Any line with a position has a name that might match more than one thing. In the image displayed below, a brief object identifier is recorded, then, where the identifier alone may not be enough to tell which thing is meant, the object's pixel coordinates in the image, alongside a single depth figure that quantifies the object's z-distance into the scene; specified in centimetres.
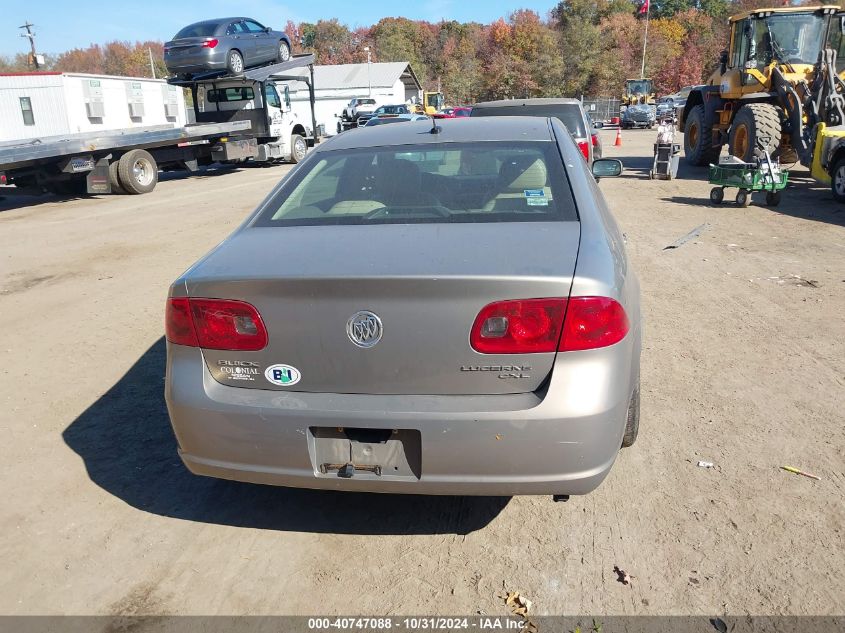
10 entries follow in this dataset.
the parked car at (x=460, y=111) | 2732
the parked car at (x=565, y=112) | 1027
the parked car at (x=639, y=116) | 3999
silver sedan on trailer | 1825
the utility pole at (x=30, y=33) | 5713
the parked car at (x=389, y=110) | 3597
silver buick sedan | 240
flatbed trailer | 1390
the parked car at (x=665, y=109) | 4088
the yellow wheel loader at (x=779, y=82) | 1216
